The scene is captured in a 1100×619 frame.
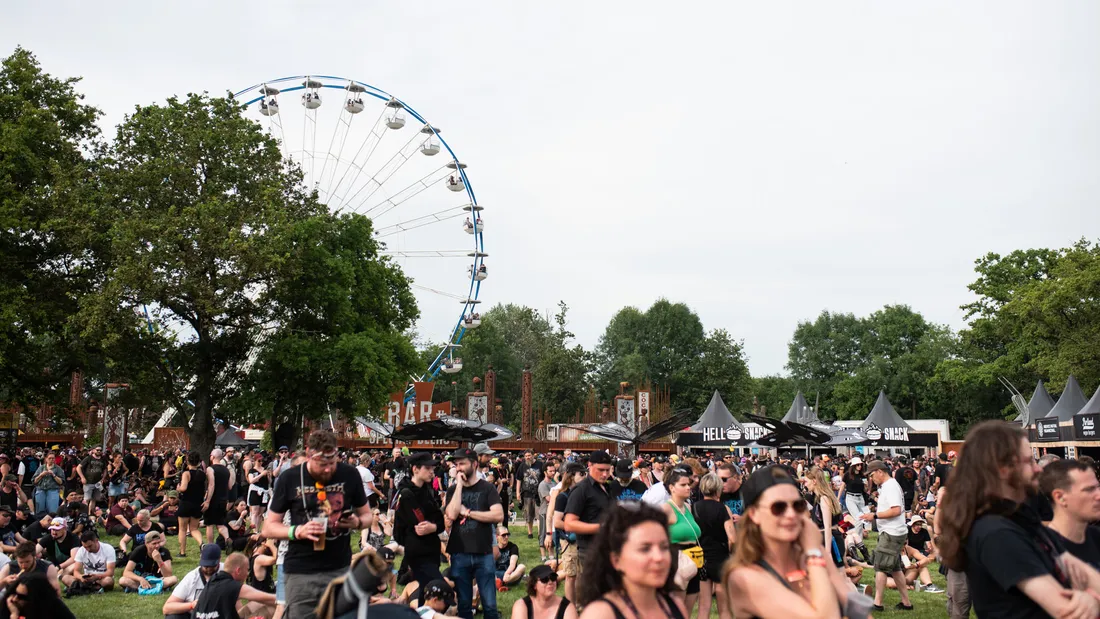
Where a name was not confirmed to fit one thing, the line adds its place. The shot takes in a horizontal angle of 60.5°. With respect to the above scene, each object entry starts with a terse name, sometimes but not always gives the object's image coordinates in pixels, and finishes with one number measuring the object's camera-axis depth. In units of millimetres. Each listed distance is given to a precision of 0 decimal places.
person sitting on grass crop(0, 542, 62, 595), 8508
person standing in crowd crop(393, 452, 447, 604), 8359
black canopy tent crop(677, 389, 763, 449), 42875
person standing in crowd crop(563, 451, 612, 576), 7395
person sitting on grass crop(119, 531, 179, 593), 13219
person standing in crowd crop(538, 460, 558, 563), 15195
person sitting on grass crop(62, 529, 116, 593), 12703
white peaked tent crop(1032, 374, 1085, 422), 32469
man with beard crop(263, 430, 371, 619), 6000
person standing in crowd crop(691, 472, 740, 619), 8172
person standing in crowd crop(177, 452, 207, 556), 15227
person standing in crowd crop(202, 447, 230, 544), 15227
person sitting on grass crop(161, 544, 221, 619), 9094
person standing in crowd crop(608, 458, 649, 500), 9414
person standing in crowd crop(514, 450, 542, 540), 19125
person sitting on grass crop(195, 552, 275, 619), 7789
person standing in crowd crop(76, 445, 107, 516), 20609
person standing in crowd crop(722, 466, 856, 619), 3104
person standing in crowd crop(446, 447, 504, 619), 8250
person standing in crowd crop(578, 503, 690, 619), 3148
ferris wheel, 38531
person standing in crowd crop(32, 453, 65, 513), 18297
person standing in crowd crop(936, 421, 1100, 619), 3113
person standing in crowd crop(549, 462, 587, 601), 7891
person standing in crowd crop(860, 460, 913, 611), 10469
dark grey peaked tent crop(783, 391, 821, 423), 47312
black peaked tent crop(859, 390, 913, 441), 44531
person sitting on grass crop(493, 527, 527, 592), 12633
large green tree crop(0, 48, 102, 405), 26469
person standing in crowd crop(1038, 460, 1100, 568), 3869
